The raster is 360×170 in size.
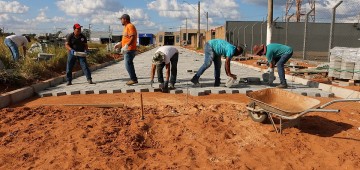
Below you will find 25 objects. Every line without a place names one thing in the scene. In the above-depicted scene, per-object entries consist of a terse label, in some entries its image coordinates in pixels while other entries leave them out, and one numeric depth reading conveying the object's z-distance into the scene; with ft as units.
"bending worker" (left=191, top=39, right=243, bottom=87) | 23.26
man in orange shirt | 24.89
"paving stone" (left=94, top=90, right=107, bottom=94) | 22.98
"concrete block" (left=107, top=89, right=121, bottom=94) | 23.16
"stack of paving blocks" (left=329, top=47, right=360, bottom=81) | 26.58
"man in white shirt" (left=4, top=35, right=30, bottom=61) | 31.60
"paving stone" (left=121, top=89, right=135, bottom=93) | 23.25
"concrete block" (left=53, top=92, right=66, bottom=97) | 22.41
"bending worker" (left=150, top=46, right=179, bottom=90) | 22.39
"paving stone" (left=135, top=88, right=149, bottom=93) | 23.32
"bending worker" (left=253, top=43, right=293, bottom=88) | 23.42
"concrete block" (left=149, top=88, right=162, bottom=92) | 23.46
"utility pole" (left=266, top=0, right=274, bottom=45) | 42.50
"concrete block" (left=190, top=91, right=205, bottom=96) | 22.38
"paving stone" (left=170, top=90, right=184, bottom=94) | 22.93
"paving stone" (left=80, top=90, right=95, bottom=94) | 22.88
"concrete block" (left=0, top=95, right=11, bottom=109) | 18.84
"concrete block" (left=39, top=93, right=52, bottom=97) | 22.30
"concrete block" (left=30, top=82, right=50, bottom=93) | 23.34
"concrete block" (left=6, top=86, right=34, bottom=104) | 20.10
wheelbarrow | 13.91
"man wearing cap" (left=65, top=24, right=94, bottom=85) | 25.67
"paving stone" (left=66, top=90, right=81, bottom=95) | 22.63
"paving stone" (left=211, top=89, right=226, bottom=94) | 23.16
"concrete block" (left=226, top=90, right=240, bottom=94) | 23.32
